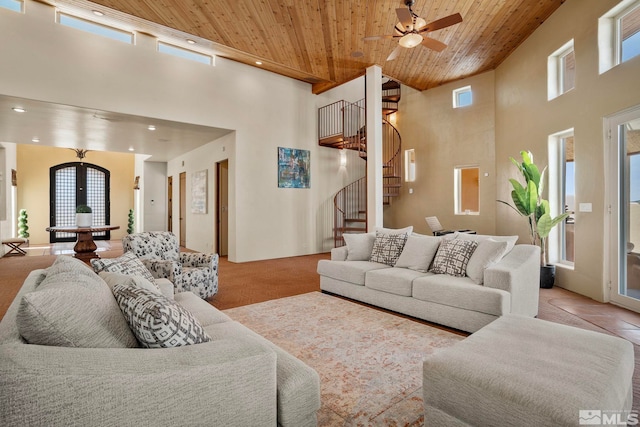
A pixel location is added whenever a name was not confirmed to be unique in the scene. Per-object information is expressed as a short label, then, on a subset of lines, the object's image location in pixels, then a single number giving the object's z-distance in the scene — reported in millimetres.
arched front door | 11414
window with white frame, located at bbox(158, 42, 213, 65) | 6109
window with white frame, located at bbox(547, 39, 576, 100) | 5035
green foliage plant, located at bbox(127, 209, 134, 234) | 12500
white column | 6871
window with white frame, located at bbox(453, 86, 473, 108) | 7837
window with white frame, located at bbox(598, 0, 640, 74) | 3795
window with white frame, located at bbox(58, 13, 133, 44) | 5145
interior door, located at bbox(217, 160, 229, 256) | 8047
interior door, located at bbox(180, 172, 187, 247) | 9810
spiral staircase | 7922
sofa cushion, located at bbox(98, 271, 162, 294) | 1780
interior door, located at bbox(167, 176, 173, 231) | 11078
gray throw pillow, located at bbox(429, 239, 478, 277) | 3410
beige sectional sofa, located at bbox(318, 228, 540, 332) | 2904
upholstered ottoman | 1294
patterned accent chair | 3605
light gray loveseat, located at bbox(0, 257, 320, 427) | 914
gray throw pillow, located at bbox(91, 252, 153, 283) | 2277
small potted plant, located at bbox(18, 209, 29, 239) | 10258
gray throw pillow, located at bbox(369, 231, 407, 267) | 4102
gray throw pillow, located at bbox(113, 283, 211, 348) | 1289
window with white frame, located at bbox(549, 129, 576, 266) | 5113
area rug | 1879
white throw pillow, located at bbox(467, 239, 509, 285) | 3139
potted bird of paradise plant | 4805
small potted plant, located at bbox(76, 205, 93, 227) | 6793
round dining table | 6742
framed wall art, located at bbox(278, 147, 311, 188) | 7684
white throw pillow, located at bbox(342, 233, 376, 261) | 4469
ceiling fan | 4180
